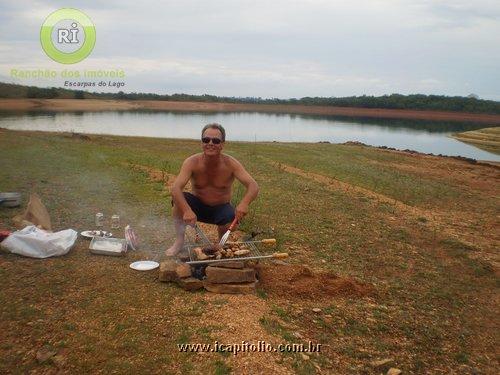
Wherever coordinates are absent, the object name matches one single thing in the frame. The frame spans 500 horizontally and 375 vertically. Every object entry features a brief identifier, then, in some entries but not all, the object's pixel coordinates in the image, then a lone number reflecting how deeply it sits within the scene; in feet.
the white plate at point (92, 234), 17.27
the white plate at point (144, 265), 14.80
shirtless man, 15.38
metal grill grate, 13.91
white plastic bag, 14.75
